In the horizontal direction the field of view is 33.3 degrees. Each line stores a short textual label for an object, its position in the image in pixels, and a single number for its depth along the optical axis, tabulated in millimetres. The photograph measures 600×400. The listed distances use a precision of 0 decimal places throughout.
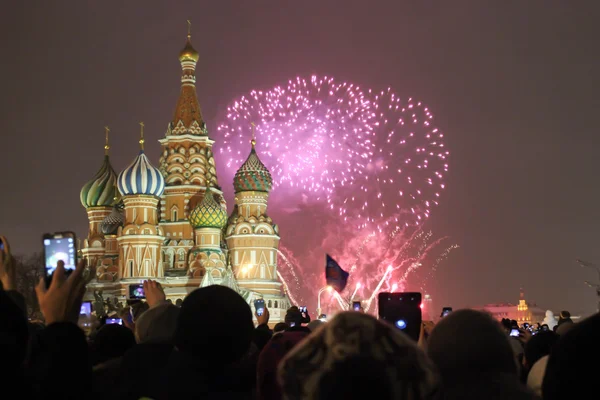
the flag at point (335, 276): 14617
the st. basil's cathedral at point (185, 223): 50656
